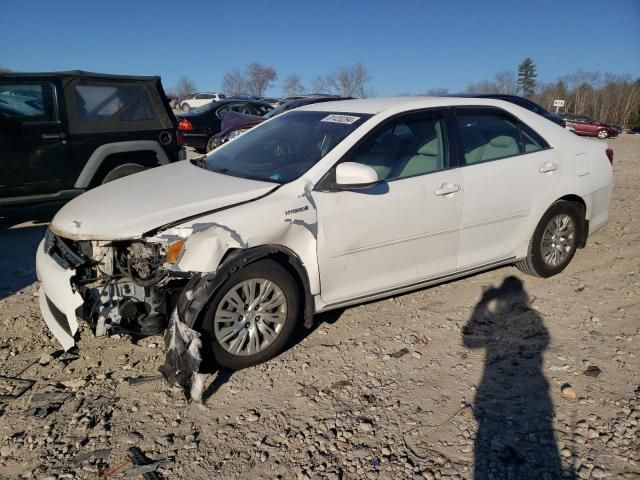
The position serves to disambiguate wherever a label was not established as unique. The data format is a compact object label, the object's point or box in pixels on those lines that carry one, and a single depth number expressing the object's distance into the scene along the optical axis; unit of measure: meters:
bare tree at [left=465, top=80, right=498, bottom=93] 63.74
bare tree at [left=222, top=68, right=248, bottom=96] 80.75
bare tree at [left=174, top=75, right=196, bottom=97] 92.00
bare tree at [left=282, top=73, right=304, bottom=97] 73.87
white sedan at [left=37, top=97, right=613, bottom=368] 2.96
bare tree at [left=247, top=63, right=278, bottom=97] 82.06
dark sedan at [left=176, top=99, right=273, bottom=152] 13.38
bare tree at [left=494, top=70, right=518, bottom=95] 64.69
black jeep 5.65
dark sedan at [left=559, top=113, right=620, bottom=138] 30.33
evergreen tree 86.06
